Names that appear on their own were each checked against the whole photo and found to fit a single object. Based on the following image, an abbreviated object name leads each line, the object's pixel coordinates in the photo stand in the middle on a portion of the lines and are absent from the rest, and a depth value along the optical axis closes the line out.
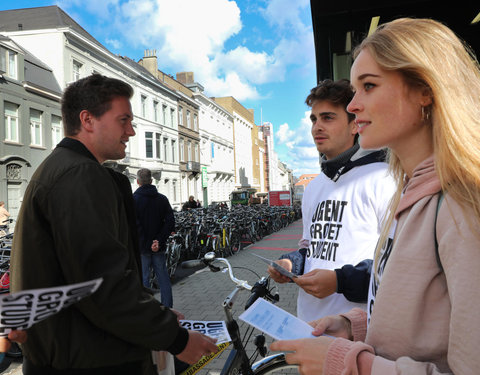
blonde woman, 0.73
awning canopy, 4.29
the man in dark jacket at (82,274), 1.25
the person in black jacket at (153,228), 5.48
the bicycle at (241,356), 2.18
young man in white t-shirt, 1.68
